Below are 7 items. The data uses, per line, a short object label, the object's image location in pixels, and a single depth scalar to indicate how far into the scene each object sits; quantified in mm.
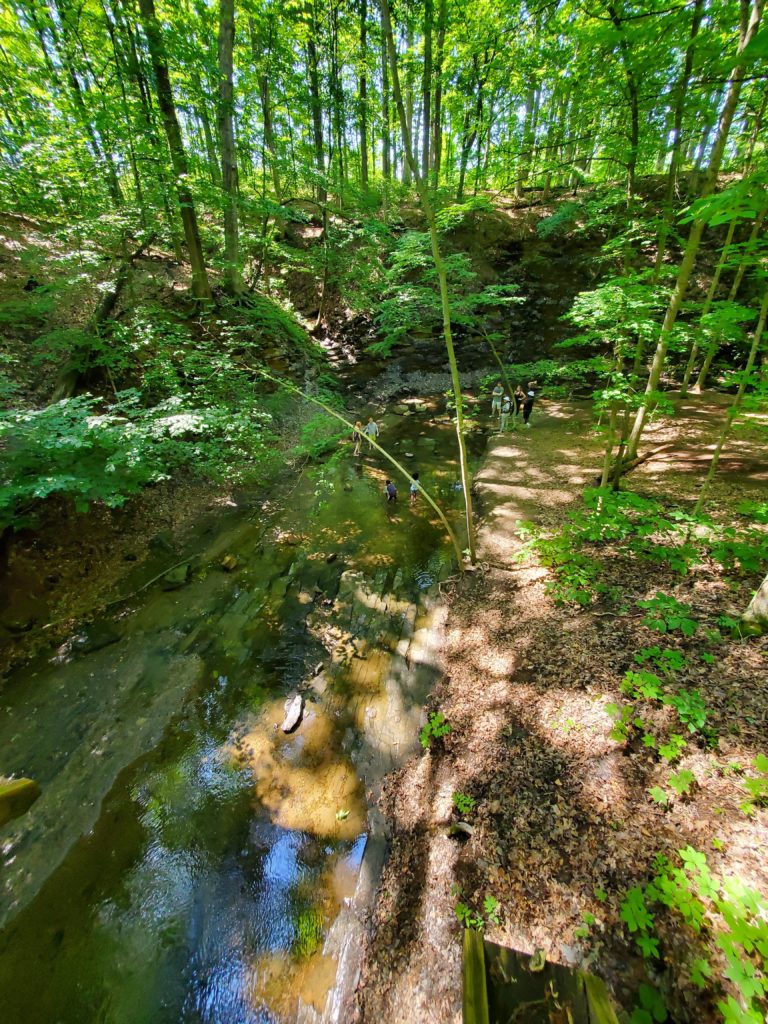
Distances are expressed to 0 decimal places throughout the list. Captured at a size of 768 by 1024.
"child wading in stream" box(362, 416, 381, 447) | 11272
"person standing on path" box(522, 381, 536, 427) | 13695
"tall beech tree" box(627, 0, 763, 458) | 5066
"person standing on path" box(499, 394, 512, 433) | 13742
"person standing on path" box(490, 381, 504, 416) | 14047
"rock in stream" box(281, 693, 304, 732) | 5371
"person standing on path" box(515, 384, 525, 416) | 13922
